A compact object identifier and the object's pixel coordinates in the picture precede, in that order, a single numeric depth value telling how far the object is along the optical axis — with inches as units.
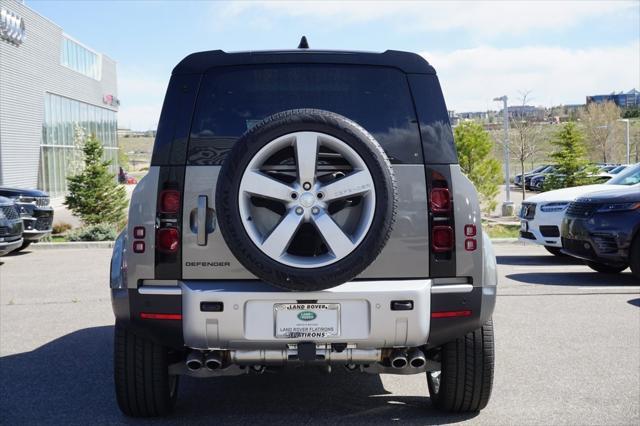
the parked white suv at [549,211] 477.7
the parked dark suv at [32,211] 581.0
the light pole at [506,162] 1001.5
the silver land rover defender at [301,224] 146.0
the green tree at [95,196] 852.6
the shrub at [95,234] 670.5
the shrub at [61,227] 809.8
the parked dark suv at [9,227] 485.7
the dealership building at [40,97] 1254.9
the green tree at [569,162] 938.7
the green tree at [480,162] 1029.8
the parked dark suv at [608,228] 374.6
